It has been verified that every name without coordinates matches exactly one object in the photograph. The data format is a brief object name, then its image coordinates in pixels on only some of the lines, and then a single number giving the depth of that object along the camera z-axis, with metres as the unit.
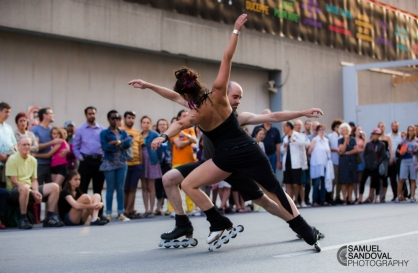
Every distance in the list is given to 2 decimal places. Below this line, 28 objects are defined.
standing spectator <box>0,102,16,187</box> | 11.46
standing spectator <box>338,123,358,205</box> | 16.41
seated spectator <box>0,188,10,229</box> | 10.91
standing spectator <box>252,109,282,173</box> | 15.60
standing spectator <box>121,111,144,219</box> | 13.05
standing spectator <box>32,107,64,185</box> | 12.34
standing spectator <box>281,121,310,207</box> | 15.27
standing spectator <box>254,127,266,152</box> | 13.99
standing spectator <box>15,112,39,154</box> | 11.98
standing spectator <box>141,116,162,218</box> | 13.36
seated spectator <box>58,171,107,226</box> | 11.41
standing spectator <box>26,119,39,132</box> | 13.78
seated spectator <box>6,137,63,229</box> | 11.05
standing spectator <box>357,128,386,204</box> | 16.69
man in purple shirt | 12.68
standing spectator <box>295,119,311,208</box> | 15.48
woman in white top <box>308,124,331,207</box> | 15.91
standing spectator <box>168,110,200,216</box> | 12.95
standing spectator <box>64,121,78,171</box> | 12.86
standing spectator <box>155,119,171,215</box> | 13.67
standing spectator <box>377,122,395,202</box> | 17.08
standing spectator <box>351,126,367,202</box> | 16.72
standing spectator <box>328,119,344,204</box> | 16.58
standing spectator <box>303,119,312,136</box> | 17.08
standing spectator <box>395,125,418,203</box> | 16.83
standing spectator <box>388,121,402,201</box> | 17.33
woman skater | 6.89
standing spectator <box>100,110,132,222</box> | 12.36
